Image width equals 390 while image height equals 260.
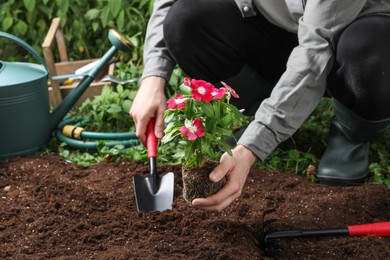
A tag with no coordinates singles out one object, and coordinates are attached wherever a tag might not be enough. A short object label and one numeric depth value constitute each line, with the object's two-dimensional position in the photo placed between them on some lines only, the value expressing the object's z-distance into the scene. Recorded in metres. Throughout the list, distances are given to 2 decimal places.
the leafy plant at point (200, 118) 2.17
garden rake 2.39
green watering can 3.25
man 2.31
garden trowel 2.62
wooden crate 3.82
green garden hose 3.40
